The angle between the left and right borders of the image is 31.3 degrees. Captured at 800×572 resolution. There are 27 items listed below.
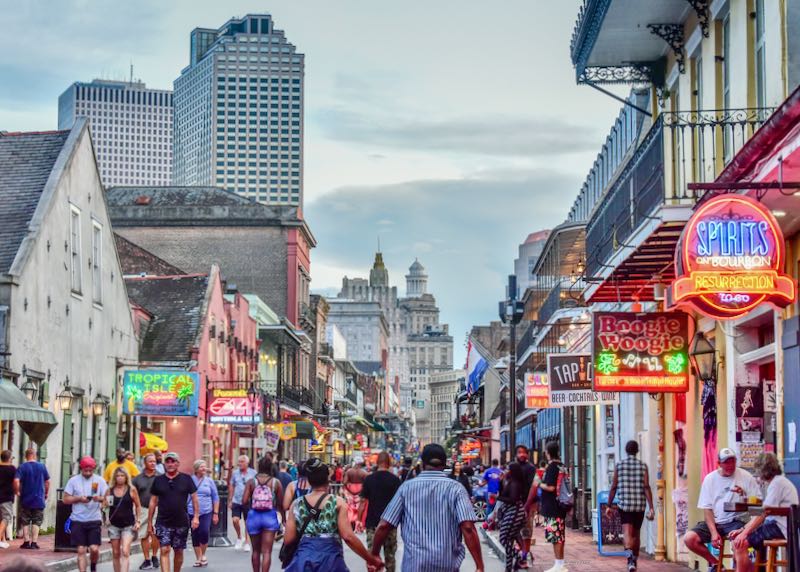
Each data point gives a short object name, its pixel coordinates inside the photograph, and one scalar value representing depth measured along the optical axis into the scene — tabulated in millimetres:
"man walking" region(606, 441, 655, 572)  18531
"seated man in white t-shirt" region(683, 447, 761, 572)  13883
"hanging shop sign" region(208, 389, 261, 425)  43719
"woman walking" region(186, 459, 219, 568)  21047
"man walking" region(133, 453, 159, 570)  19656
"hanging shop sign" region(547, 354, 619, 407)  25844
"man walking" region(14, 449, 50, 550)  23609
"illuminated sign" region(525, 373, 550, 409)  32519
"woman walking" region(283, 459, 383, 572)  10867
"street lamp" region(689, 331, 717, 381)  16953
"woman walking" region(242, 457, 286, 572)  17547
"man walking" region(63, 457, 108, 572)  18250
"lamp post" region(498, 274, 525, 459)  33844
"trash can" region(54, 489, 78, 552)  22094
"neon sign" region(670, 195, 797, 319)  12273
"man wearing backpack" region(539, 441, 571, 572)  19562
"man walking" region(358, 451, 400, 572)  17453
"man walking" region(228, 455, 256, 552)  23414
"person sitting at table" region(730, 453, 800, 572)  12352
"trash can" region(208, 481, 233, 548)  26891
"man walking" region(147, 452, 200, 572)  17672
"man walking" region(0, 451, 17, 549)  22688
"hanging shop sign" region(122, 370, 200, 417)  34781
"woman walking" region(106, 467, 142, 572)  18031
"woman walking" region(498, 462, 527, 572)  19094
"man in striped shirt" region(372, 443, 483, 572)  10375
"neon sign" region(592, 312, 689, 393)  18750
